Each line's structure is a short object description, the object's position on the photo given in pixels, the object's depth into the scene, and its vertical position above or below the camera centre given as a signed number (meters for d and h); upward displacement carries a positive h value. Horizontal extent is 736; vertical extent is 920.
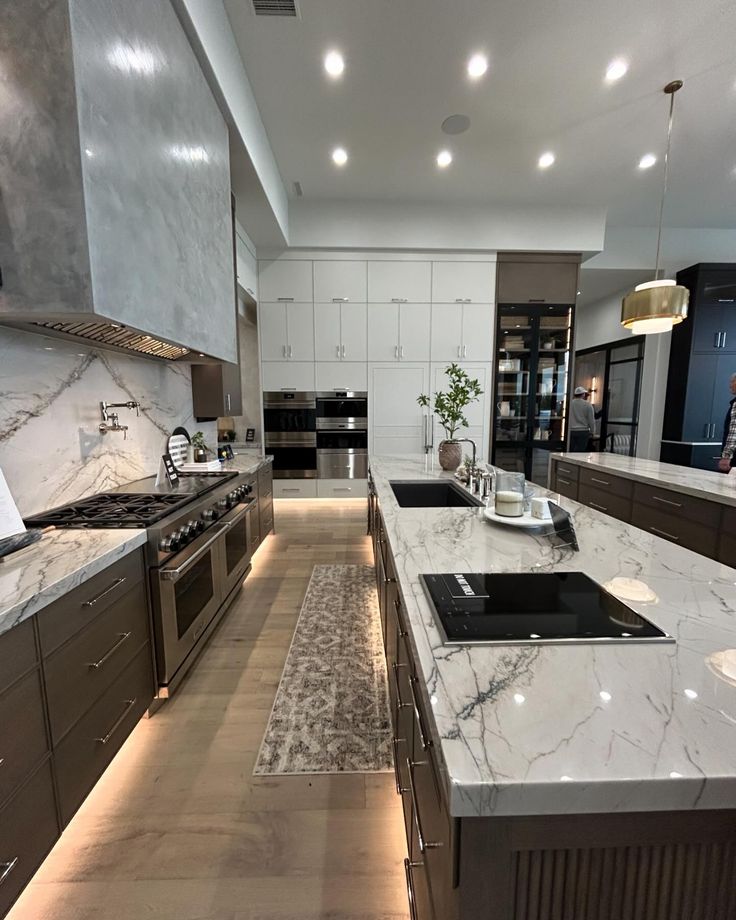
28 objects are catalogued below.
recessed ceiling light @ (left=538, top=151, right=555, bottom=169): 3.67 +2.36
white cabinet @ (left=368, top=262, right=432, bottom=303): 4.79 +1.53
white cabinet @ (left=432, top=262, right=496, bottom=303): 4.81 +1.54
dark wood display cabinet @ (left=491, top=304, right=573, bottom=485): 4.96 +0.29
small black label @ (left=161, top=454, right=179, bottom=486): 2.46 -0.41
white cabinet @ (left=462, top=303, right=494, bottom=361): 4.89 +0.95
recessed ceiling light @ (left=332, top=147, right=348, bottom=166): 3.63 +2.37
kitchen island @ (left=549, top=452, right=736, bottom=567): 2.13 -0.59
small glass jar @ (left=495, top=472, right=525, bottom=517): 1.53 -0.35
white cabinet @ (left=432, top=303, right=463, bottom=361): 4.88 +0.94
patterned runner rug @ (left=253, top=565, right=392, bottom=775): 1.54 -1.36
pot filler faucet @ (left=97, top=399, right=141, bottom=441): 2.12 -0.08
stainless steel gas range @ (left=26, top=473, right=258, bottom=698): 1.65 -0.69
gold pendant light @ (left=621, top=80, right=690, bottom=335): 2.55 +0.69
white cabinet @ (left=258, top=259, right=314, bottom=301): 4.75 +1.53
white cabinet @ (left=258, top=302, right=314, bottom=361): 4.81 +0.94
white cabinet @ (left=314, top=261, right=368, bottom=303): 4.77 +1.52
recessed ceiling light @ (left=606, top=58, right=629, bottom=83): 2.67 +2.33
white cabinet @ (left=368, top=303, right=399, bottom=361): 4.86 +0.93
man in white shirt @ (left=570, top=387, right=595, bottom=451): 5.87 -0.23
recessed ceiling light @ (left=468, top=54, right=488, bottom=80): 2.64 +2.35
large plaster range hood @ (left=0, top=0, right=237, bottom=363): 1.20 +0.82
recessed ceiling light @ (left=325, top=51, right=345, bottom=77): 2.62 +2.35
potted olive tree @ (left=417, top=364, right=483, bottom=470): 2.64 -0.06
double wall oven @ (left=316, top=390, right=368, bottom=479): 4.98 -0.35
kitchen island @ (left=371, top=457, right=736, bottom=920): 0.48 -0.46
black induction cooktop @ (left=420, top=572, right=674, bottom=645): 0.76 -0.44
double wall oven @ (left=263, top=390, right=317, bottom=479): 4.95 -0.33
